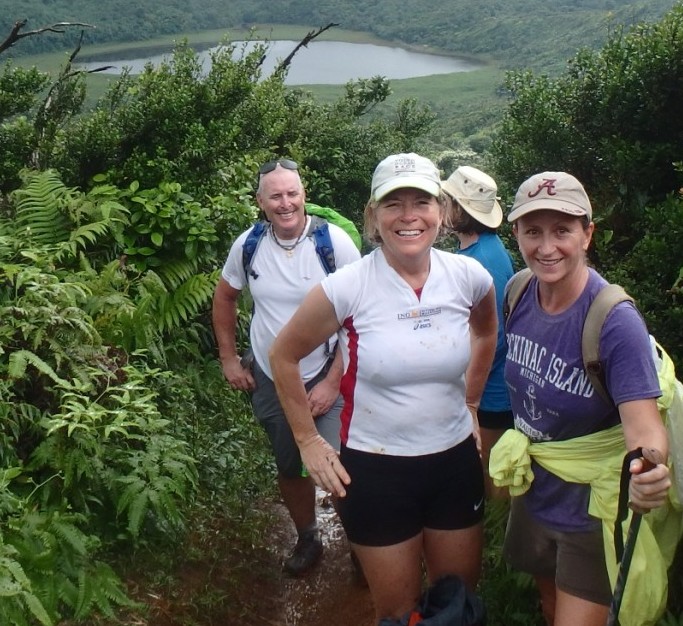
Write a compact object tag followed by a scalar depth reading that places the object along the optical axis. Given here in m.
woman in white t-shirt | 2.61
